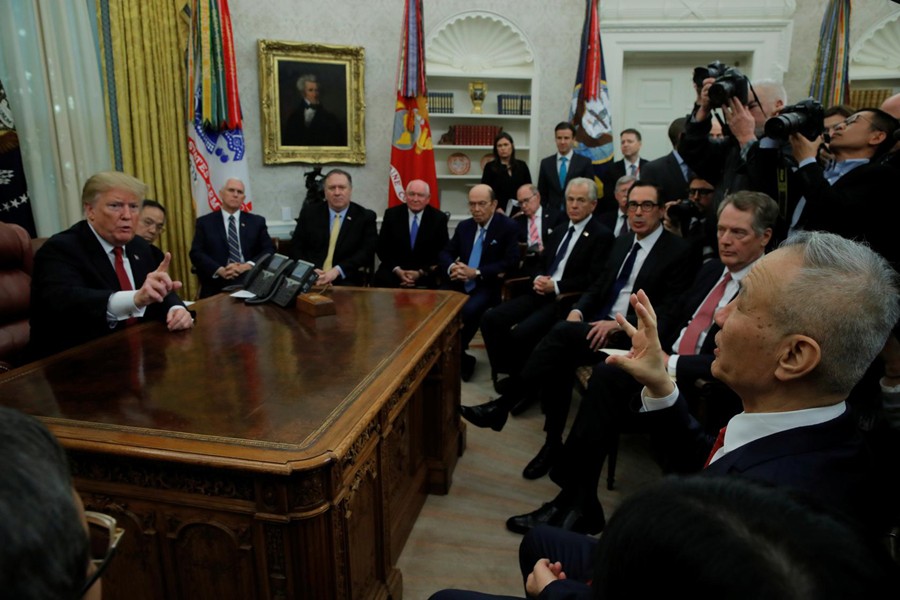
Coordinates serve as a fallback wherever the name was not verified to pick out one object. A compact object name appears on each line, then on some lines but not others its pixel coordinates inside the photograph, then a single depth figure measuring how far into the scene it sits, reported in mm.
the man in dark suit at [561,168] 5484
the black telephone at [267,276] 2920
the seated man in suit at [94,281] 2273
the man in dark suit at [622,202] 4051
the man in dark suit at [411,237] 4742
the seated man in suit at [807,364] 1056
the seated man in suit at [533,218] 4969
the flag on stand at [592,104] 5656
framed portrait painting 5746
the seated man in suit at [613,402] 2383
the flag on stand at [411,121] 5598
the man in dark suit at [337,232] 4699
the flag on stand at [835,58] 5504
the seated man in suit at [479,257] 4352
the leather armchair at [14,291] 2584
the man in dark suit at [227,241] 4379
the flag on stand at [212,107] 5012
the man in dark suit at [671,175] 3918
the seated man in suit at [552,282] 3742
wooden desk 1375
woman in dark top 5695
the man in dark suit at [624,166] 5316
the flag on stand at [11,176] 3846
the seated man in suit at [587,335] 3041
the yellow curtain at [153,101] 4652
